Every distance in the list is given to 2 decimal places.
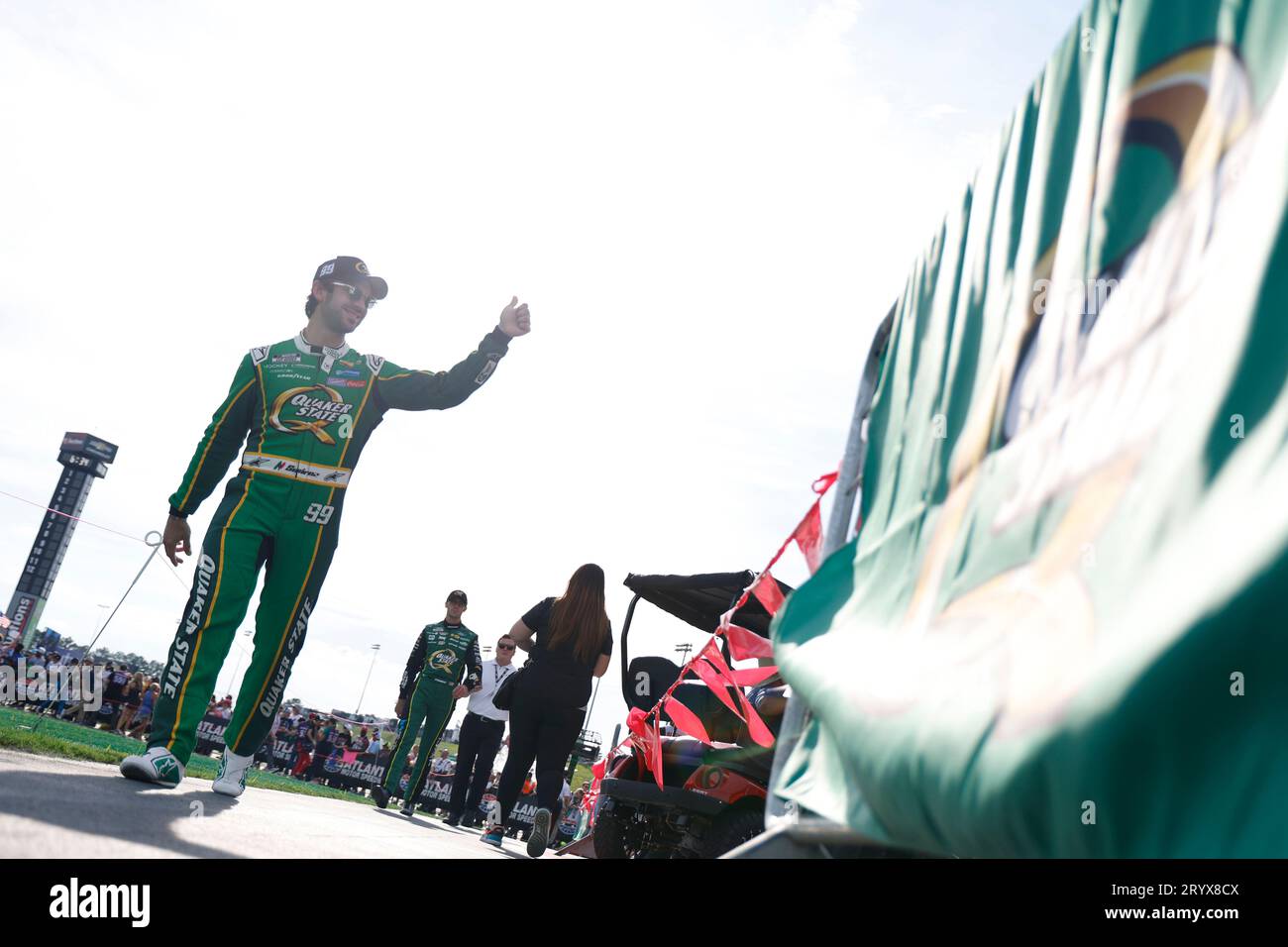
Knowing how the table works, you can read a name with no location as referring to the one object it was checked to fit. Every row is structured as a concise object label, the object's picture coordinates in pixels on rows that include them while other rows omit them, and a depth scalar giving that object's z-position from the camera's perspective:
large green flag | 1.08
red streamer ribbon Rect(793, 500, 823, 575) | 4.03
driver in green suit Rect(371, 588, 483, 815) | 9.34
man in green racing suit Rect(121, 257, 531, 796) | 4.39
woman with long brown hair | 5.88
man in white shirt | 8.88
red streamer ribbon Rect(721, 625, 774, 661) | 4.68
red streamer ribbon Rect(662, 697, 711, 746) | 4.84
